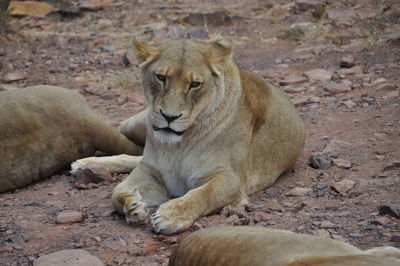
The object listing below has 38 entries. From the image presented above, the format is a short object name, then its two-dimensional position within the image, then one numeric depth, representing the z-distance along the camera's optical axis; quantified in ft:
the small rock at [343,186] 33.04
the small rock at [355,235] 27.51
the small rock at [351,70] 54.70
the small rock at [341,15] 69.72
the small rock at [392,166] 34.76
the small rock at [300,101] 48.93
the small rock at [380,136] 39.46
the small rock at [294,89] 52.29
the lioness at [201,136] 31.71
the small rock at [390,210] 28.89
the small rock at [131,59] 64.72
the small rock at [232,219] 30.89
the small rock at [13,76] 61.77
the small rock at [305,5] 75.71
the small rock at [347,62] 56.34
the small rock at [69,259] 26.35
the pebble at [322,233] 27.69
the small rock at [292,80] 54.34
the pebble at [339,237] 27.22
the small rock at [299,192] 33.78
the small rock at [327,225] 28.68
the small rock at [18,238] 29.84
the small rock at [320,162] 36.83
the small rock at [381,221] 28.48
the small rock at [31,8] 81.41
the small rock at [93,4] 81.71
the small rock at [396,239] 26.43
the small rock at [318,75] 54.13
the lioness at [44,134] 37.78
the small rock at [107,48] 69.06
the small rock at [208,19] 75.20
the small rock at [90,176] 37.45
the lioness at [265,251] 18.22
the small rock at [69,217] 32.12
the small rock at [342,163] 36.15
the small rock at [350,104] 46.48
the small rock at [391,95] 46.70
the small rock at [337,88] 50.39
